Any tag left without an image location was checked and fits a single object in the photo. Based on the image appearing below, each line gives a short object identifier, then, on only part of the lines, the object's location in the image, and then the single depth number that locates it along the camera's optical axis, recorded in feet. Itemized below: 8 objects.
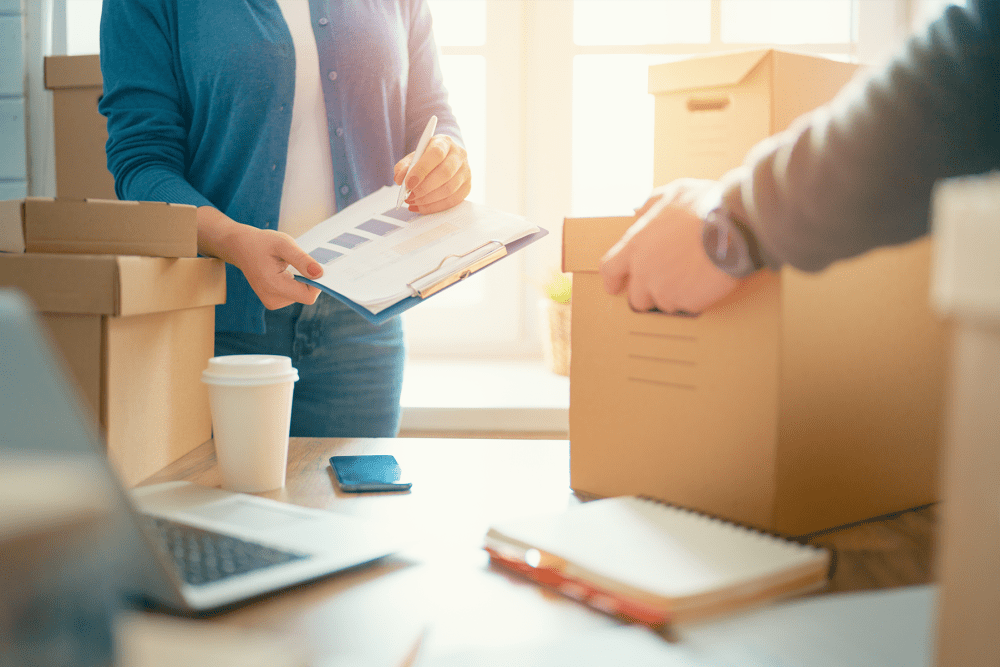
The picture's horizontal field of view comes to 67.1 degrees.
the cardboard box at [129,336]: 2.33
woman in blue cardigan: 3.65
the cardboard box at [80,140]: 5.64
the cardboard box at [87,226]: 2.55
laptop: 1.08
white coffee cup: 2.33
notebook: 1.49
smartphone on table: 2.44
